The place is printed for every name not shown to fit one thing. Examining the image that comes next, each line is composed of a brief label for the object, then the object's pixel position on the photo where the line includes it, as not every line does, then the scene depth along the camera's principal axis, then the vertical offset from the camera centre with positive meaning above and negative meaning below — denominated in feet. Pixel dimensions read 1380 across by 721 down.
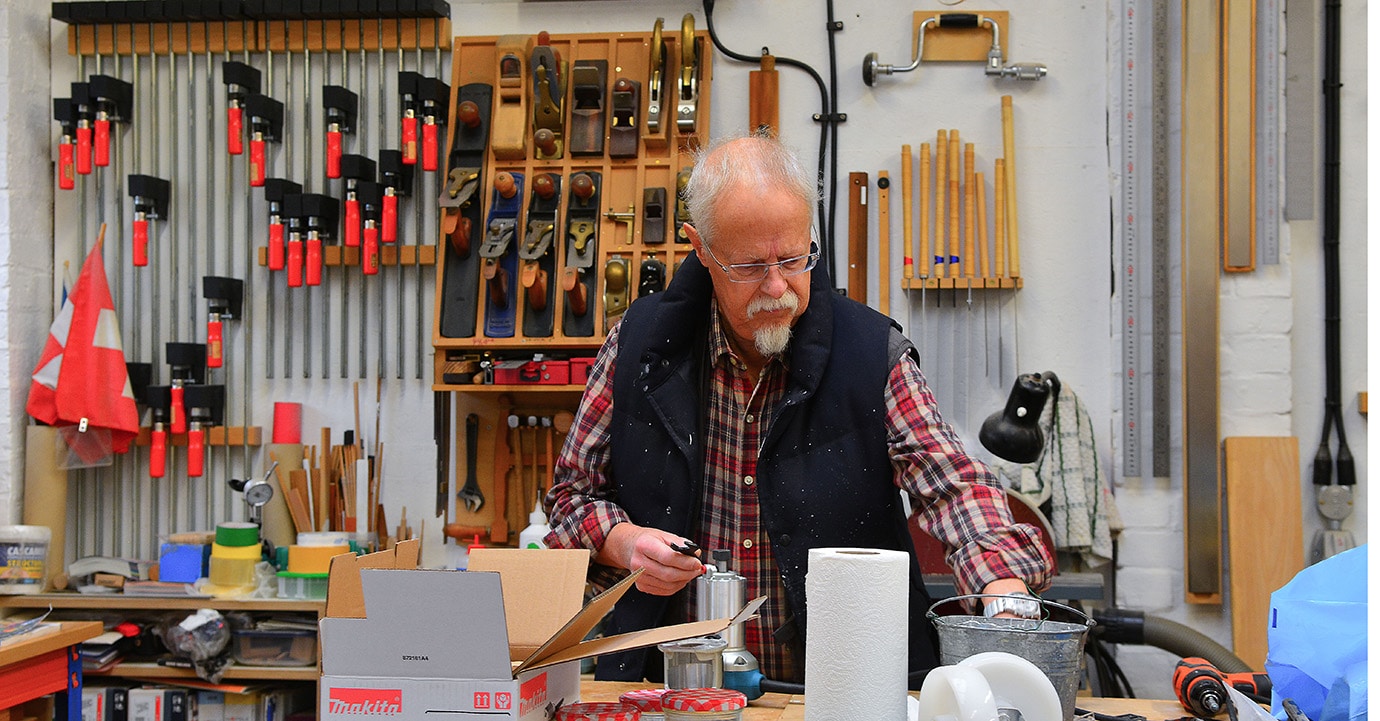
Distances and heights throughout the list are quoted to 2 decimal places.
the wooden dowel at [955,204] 12.34 +1.80
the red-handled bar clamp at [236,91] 12.72 +3.11
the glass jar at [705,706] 4.48 -1.29
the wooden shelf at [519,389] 11.69 -0.16
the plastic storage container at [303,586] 11.30 -2.08
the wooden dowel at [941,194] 12.37 +1.91
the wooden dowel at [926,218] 12.38 +1.66
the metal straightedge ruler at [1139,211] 12.15 +1.70
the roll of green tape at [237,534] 11.46 -1.59
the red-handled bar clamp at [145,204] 12.71 +1.89
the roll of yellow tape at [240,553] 11.46 -1.78
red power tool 5.10 -1.39
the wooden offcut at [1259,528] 11.61 -1.55
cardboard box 4.25 -1.04
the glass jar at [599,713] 4.62 -1.36
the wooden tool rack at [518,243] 11.95 +1.28
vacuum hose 9.87 -2.34
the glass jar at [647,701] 4.79 -1.39
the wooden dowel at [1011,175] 12.24 +2.10
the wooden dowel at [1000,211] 12.32 +1.73
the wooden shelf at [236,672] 11.17 -2.90
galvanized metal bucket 4.43 -1.04
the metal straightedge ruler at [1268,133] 11.93 +2.47
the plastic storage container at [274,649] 11.25 -2.67
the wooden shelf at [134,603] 11.12 -2.25
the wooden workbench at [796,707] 5.25 -1.55
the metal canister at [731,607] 5.37 -1.08
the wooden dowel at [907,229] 12.43 +1.55
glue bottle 11.25 -1.56
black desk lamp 9.30 -0.42
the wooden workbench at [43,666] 8.77 -2.31
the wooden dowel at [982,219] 12.31 +1.65
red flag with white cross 12.55 -0.01
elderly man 6.60 -0.33
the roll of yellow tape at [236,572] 11.45 -1.96
